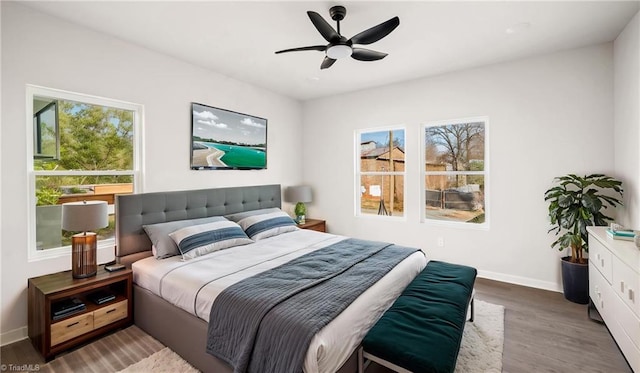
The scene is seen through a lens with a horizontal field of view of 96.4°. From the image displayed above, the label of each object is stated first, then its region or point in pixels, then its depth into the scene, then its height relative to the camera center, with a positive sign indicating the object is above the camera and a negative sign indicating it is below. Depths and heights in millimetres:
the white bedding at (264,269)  1555 -768
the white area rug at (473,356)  2023 -1286
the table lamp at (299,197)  4855 -207
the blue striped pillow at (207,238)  2783 -546
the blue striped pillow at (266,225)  3518 -512
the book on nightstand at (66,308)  2195 -977
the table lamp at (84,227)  2322 -344
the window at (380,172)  4480 +208
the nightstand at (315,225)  4557 -657
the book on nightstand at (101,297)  2469 -983
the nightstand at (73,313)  2133 -1021
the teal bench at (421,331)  1487 -857
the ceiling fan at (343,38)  2129 +1185
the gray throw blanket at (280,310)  1548 -751
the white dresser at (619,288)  1770 -754
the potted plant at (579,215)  2838 -314
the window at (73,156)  2500 +283
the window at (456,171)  3838 +186
